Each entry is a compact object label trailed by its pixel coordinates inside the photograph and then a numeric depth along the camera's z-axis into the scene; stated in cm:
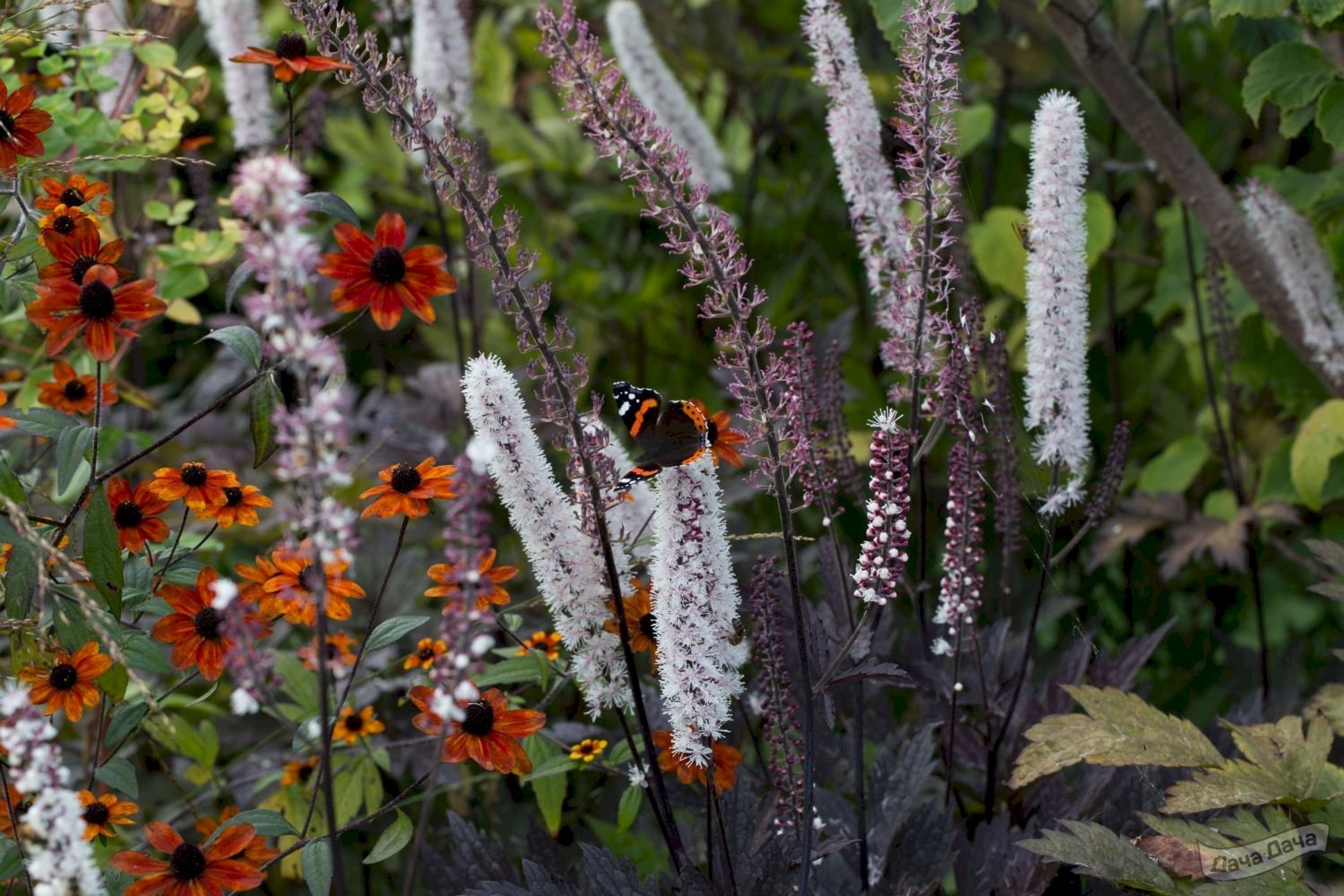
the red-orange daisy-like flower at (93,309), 200
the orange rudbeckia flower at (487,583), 191
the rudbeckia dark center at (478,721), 199
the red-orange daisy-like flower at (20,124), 204
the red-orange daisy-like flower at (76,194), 206
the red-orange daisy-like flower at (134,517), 205
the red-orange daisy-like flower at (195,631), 202
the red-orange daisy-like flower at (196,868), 194
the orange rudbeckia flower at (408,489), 200
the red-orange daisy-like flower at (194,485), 203
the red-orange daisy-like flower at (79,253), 201
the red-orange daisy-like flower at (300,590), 192
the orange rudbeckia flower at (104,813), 201
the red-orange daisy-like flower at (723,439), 198
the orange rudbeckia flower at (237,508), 204
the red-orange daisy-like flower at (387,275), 195
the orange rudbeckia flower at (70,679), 200
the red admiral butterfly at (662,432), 193
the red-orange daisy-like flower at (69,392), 214
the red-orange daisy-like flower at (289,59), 203
